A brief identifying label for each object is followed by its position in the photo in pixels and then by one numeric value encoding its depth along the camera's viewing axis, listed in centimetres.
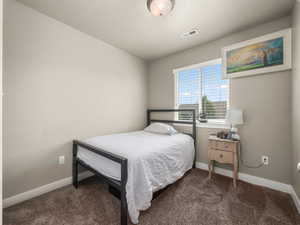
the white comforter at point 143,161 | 139
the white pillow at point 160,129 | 263
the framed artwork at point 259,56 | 189
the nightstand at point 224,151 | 204
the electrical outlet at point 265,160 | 204
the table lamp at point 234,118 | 207
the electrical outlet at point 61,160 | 205
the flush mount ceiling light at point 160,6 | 158
